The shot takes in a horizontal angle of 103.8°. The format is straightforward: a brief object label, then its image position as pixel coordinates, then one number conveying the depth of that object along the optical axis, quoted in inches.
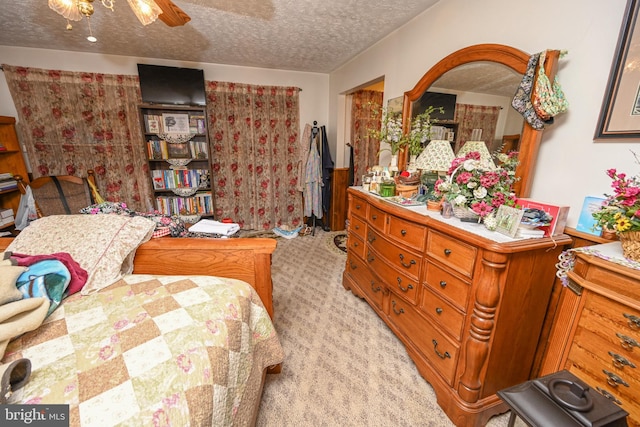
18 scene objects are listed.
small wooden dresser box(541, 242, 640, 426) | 30.4
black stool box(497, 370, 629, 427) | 26.2
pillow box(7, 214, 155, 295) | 45.4
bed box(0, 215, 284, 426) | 25.7
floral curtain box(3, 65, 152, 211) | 113.9
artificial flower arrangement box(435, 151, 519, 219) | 48.9
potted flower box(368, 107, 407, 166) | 81.4
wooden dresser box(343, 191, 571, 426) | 42.2
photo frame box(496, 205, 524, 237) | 42.1
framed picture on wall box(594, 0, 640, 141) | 37.7
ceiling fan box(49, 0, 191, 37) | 46.4
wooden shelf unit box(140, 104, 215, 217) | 128.0
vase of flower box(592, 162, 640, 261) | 32.1
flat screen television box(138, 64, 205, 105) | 119.6
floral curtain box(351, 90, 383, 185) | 146.0
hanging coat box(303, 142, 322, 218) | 144.2
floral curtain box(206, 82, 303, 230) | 140.1
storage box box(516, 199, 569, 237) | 42.8
